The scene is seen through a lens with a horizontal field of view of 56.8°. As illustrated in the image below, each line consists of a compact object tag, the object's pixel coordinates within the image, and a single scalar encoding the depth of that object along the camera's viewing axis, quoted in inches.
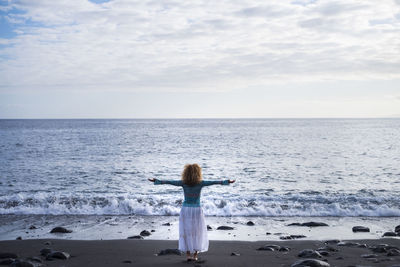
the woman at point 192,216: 328.2
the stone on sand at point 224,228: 505.0
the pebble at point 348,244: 397.1
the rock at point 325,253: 353.0
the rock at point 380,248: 368.8
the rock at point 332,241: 417.8
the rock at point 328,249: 372.2
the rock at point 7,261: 314.9
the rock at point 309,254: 344.2
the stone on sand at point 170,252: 360.8
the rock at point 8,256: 338.8
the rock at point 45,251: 351.9
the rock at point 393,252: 350.9
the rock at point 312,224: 530.0
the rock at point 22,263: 298.6
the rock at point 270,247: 380.5
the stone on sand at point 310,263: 298.2
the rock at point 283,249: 380.5
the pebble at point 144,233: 464.4
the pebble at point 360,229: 493.7
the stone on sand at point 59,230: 477.7
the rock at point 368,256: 346.3
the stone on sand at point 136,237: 441.1
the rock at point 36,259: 319.3
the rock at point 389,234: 463.5
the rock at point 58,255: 337.6
